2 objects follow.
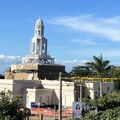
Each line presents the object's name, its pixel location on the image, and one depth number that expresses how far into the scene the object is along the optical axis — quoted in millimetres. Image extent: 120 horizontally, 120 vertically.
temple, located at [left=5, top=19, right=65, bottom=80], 96219
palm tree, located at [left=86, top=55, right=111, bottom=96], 80812
